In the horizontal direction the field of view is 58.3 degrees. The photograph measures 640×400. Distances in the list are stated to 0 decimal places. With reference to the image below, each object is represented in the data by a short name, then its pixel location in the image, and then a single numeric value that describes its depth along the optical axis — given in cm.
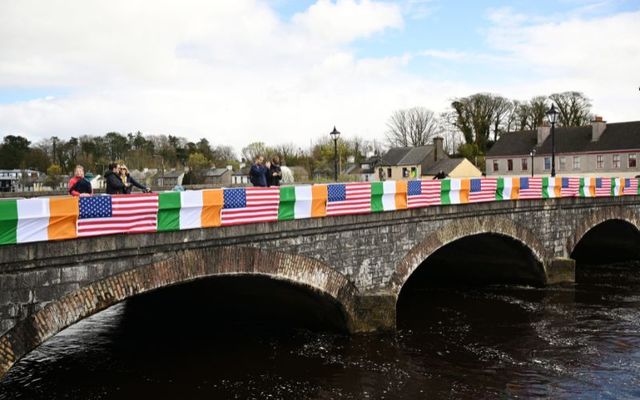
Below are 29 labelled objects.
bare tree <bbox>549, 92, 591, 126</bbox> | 7594
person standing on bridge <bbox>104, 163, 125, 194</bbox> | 1160
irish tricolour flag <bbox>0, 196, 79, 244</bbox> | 841
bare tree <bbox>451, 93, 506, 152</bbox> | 7919
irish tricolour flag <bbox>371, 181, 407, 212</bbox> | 1445
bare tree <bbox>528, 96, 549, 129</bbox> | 7769
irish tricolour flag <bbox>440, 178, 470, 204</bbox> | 1639
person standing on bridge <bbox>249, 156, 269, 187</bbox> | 1460
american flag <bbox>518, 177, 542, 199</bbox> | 1939
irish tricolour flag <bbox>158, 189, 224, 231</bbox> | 1035
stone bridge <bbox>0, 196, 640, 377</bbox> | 873
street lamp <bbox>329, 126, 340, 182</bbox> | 2392
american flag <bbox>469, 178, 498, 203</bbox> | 1738
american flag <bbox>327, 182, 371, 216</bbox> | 1348
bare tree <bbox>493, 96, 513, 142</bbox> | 7919
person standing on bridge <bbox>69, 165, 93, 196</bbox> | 1076
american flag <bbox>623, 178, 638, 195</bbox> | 2422
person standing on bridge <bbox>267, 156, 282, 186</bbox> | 1548
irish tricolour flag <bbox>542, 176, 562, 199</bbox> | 2031
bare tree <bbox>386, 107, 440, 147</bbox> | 9400
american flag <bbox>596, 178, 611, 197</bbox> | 2258
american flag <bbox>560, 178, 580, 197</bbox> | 2120
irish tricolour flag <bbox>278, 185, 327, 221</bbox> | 1244
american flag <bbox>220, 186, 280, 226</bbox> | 1142
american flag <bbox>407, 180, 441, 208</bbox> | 1543
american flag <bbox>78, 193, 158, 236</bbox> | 930
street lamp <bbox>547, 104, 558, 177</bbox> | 2161
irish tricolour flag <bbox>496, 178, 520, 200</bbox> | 1855
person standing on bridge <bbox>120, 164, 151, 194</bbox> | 1256
